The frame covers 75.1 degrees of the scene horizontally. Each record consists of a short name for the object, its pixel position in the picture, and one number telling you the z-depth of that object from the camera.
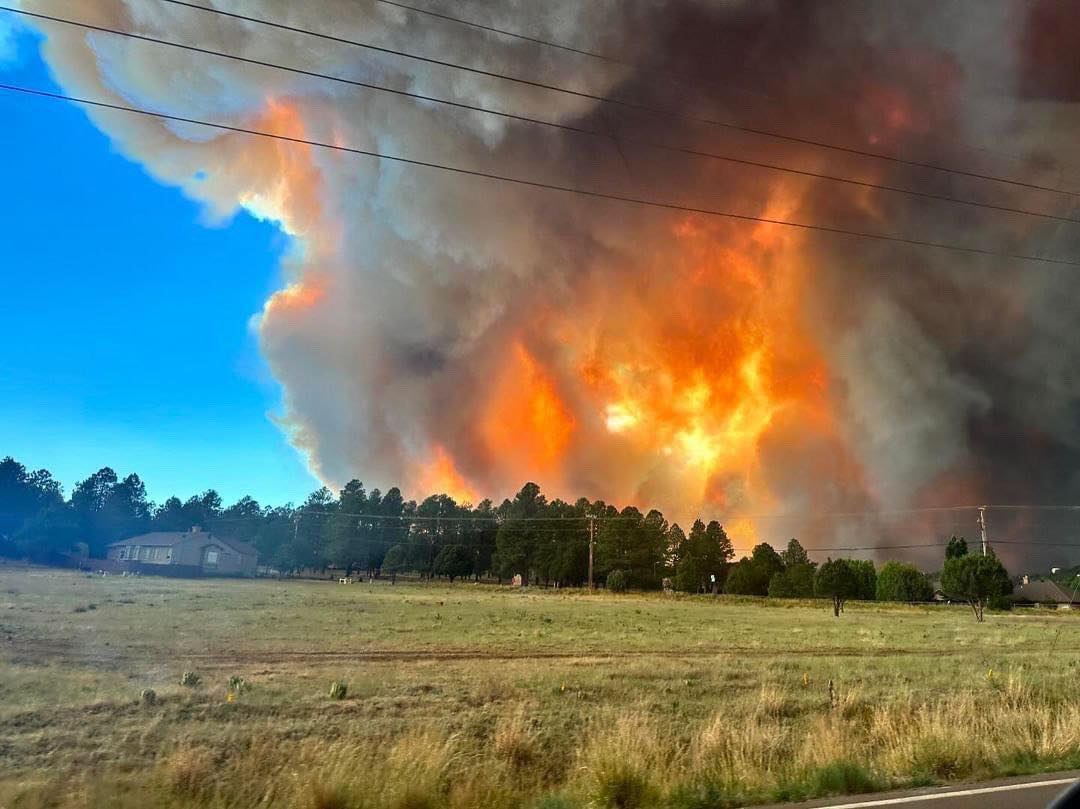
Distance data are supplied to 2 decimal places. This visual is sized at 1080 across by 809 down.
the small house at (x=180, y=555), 92.88
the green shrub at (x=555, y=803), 8.06
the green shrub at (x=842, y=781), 8.65
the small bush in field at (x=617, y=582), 118.06
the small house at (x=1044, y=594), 117.06
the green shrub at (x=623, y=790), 8.23
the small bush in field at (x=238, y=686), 16.09
